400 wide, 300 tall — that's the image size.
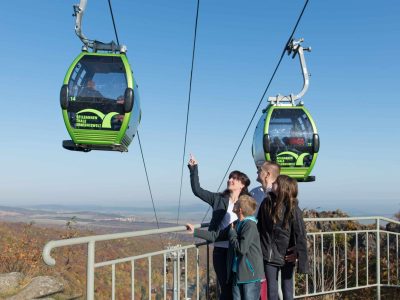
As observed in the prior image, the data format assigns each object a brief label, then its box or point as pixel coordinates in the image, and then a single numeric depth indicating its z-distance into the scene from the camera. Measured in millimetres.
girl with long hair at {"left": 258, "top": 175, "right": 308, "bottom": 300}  4285
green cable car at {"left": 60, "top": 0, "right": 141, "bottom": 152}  8117
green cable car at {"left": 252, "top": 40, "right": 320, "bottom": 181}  9930
